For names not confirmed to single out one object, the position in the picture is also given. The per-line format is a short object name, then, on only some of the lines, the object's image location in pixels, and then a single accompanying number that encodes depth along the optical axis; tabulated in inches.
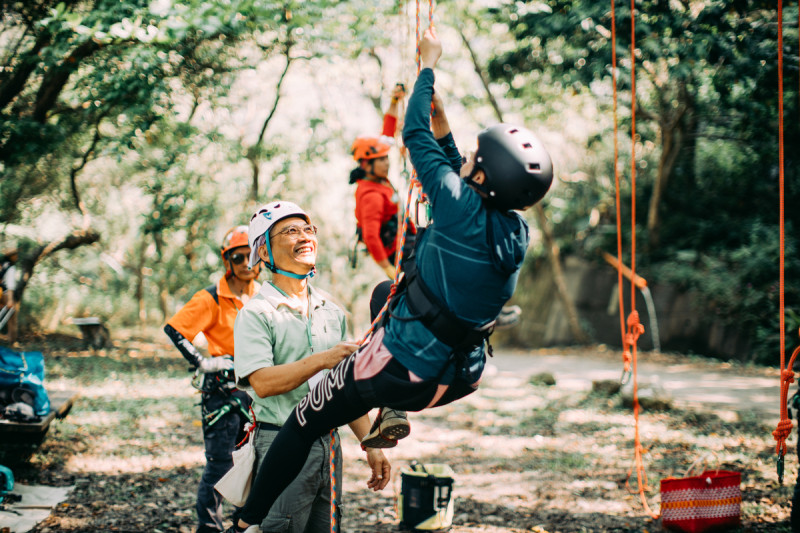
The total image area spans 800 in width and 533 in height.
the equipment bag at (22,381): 197.3
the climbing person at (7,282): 225.1
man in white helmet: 103.3
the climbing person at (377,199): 215.9
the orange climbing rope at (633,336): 194.7
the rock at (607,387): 359.9
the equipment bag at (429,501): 177.0
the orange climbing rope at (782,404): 152.0
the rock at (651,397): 321.4
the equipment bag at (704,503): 171.6
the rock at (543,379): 401.4
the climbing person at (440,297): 95.6
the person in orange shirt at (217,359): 154.1
